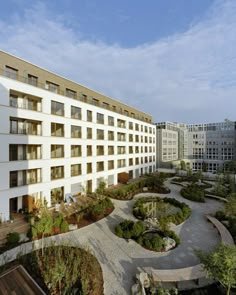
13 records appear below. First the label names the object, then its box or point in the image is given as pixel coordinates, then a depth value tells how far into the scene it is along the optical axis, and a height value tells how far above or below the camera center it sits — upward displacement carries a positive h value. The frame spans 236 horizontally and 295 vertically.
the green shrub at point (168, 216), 16.11 -6.25
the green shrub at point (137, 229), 13.65 -6.11
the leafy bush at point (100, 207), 17.69 -5.92
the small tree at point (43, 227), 12.37 -5.25
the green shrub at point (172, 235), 13.02 -6.36
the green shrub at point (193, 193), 23.47 -6.18
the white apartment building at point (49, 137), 17.03 +1.30
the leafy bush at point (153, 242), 12.20 -6.39
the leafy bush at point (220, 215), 17.08 -6.34
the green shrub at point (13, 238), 12.30 -5.95
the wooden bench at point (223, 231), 12.78 -6.42
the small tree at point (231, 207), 15.70 -5.16
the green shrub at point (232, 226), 14.03 -6.22
